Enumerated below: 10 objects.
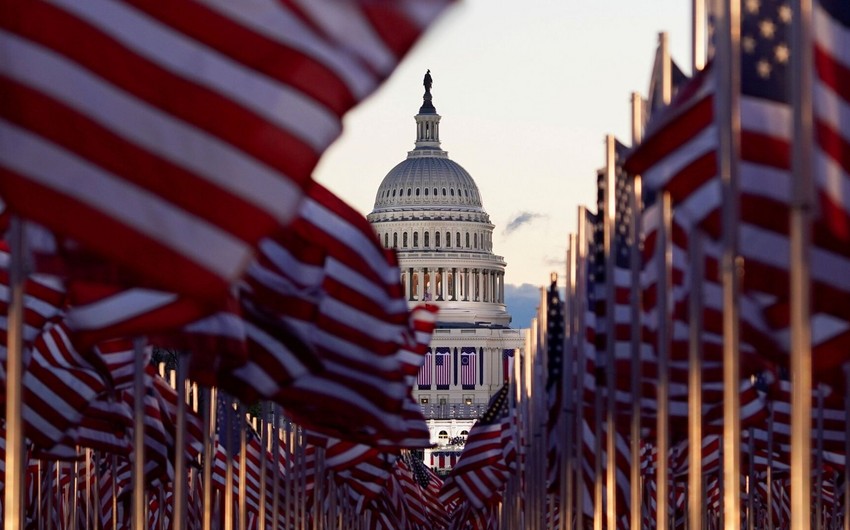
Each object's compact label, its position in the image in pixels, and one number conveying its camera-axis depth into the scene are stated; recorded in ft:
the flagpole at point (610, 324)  94.27
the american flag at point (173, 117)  44.86
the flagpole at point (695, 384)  67.31
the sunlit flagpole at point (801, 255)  49.85
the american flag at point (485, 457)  193.47
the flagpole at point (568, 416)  126.82
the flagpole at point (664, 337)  74.79
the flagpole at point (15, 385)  55.11
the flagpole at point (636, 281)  86.38
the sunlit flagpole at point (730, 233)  57.06
